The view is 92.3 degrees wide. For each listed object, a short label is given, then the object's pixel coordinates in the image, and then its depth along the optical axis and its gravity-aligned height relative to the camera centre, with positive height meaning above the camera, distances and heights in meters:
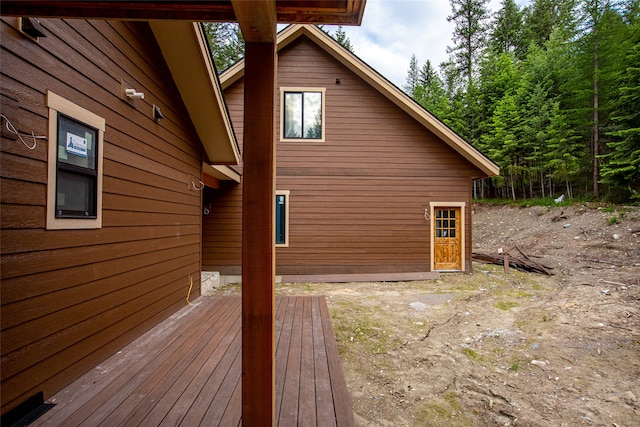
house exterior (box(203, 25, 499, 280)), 8.10 +1.16
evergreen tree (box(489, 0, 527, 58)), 22.30 +14.13
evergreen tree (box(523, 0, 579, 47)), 21.31 +14.19
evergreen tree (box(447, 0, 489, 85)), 22.28 +14.07
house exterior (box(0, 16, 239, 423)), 1.86 +0.28
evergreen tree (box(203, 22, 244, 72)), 16.77 +9.58
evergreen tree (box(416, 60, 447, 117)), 21.61 +10.85
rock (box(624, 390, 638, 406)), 2.78 -1.63
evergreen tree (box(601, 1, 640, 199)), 11.66 +3.93
